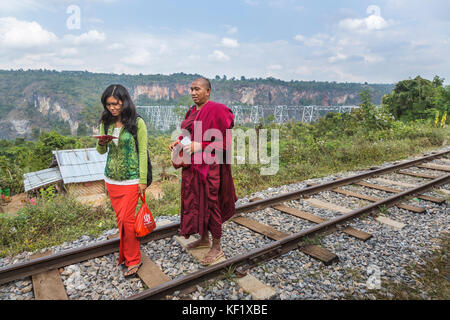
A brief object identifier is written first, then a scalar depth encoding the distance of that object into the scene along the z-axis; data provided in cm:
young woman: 299
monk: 305
